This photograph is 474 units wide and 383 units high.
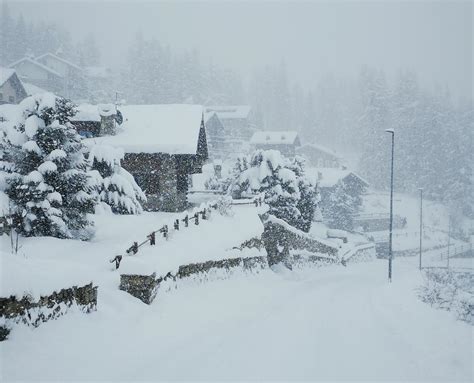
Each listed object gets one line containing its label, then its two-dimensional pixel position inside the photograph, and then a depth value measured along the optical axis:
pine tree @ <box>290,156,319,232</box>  33.47
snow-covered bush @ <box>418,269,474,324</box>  14.87
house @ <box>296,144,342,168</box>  86.00
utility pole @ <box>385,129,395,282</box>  25.56
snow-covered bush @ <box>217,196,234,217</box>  20.47
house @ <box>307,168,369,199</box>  58.73
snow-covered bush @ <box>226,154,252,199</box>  30.42
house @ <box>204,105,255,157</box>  84.30
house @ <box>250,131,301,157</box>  79.62
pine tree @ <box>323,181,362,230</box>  57.31
